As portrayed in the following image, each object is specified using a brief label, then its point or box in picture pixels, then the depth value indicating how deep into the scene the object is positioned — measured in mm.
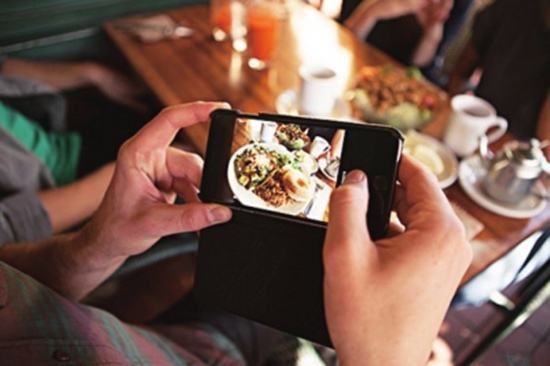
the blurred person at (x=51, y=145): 1006
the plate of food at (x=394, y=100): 1111
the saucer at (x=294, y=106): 1188
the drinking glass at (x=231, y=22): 1487
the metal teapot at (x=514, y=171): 928
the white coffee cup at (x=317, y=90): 1135
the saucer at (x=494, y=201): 964
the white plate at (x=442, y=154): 1029
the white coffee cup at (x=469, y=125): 1071
